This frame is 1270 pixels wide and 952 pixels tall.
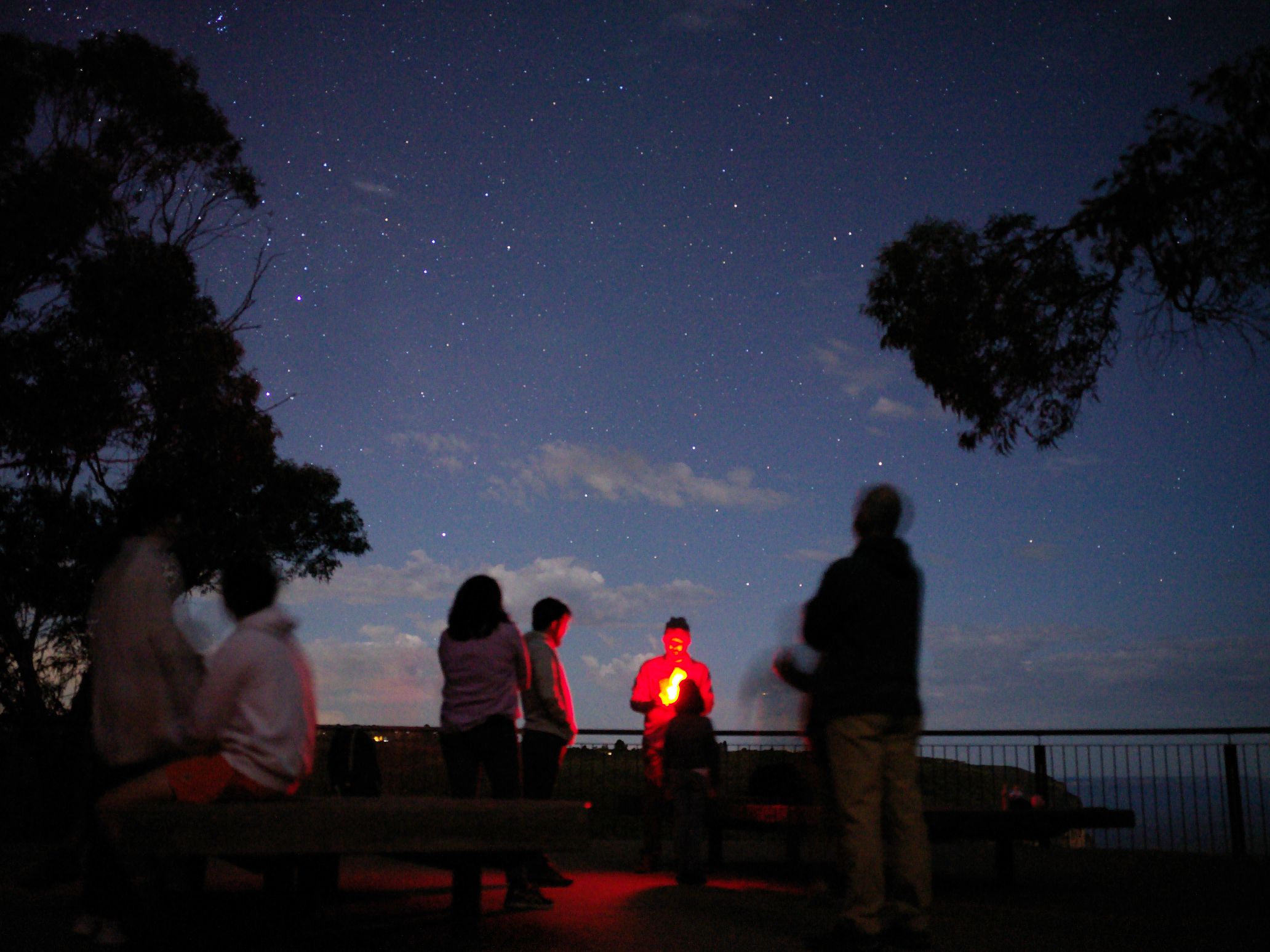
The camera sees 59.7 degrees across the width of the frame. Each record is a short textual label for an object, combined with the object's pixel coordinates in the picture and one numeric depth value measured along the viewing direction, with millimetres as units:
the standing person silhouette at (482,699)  5480
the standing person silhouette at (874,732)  4258
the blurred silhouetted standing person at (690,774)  7223
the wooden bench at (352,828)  3475
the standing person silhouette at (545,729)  6273
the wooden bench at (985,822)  6629
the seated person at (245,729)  3881
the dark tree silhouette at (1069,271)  8758
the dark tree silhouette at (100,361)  14414
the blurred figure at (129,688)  4137
